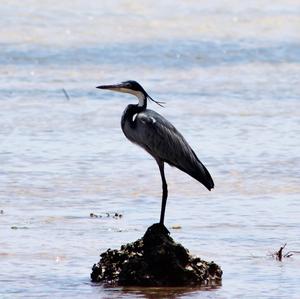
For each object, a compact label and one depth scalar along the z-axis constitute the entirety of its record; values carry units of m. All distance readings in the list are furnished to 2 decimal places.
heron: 19.44
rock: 17.83
